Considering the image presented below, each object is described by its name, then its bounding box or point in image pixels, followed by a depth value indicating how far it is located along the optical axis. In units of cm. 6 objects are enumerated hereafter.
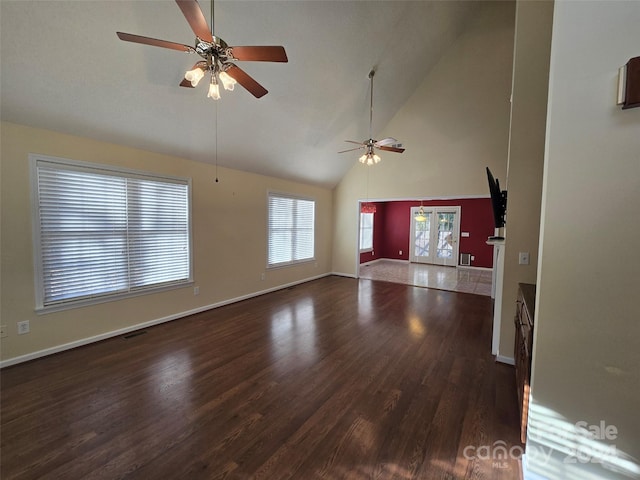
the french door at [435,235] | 948
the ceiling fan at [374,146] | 437
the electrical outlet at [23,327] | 283
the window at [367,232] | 955
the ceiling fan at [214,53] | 172
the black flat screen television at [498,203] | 269
